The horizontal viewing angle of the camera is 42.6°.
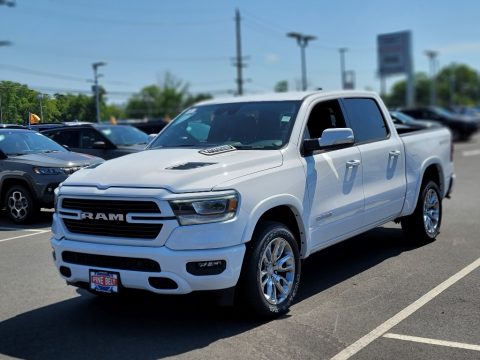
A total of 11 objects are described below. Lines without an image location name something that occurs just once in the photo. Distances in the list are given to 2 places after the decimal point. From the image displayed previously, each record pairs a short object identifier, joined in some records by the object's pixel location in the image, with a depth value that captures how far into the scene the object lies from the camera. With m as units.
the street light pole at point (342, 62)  66.08
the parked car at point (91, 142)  12.12
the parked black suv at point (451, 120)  30.36
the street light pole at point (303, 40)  49.82
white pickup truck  4.49
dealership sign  63.84
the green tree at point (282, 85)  67.39
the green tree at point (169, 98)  103.58
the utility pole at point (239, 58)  49.72
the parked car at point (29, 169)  9.95
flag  8.38
